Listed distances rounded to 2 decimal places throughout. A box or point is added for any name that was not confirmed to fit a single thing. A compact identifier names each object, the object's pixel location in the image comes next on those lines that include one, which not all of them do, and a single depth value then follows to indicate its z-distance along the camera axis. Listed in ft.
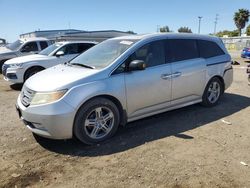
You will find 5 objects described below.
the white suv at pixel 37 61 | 22.71
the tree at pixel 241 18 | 161.23
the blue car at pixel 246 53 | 46.97
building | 49.17
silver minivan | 10.16
